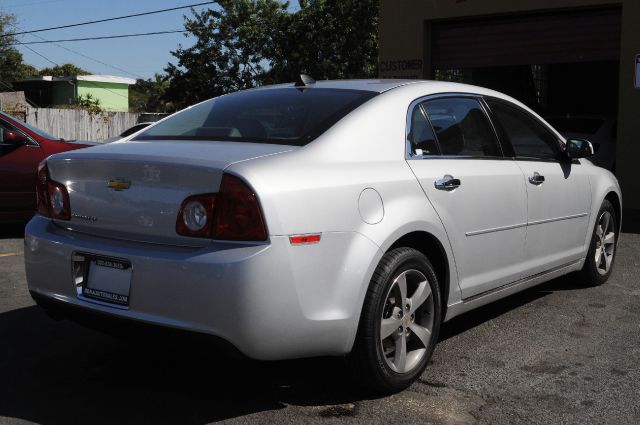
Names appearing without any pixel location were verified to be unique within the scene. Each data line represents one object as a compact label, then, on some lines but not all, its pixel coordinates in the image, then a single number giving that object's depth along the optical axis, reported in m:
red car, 8.20
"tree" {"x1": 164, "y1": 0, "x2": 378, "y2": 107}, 32.34
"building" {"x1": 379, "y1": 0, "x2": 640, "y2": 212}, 11.90
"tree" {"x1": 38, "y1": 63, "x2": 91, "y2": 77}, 68.44
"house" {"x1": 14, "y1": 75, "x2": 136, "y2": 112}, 48.31
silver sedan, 3.14
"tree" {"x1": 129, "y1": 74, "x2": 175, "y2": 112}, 65.44
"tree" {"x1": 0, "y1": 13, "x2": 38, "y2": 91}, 47.12
